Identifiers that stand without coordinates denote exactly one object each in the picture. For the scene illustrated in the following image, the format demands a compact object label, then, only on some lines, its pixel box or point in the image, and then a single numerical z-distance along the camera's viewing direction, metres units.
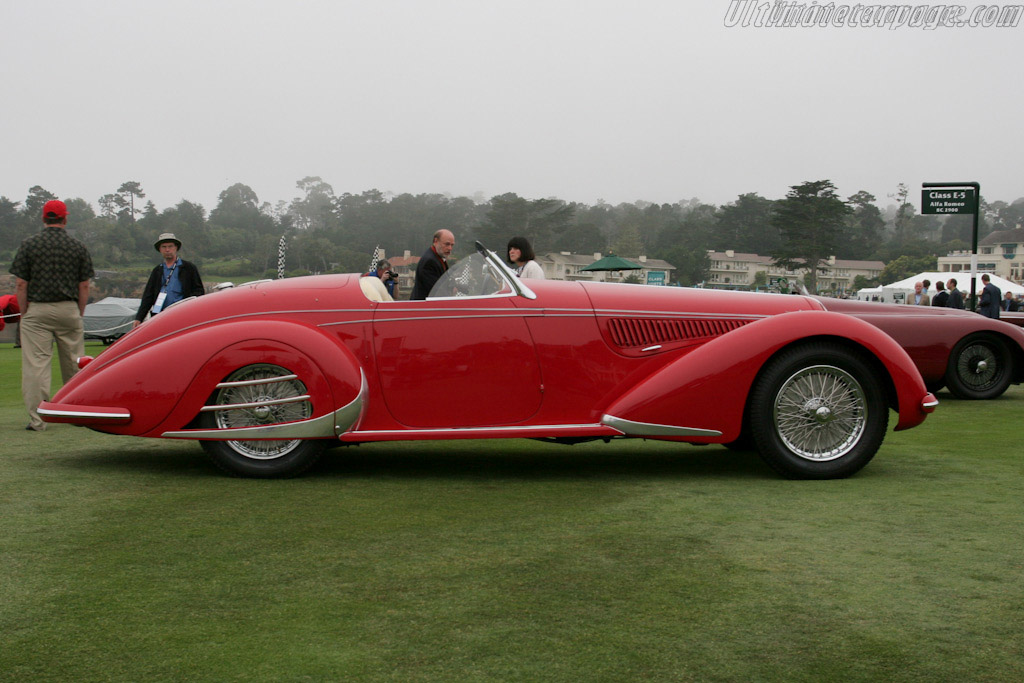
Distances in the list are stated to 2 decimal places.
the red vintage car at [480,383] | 5.31
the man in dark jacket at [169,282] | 7.90
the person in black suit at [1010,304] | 31.20
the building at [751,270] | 131.12
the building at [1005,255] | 146.06
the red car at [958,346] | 10.05
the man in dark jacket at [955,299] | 18.37
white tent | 45.97
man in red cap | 7.20
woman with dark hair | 7.63
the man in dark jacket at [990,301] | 16.89
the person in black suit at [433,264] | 6.45
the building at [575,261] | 92.91
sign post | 19.91
